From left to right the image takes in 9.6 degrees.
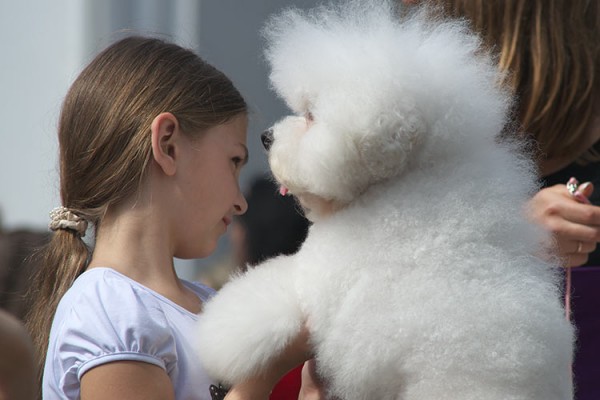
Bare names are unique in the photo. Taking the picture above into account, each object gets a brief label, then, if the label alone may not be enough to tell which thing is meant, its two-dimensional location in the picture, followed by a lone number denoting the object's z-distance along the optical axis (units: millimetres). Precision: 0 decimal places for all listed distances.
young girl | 3229
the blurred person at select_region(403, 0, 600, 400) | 3339
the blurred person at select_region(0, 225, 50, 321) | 3724
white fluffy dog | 3122
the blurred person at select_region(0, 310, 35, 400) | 2886
